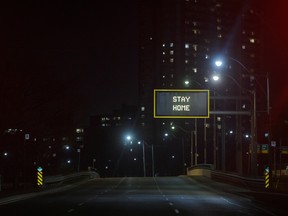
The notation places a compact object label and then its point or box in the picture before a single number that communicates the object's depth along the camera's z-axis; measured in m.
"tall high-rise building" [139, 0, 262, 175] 177.50
